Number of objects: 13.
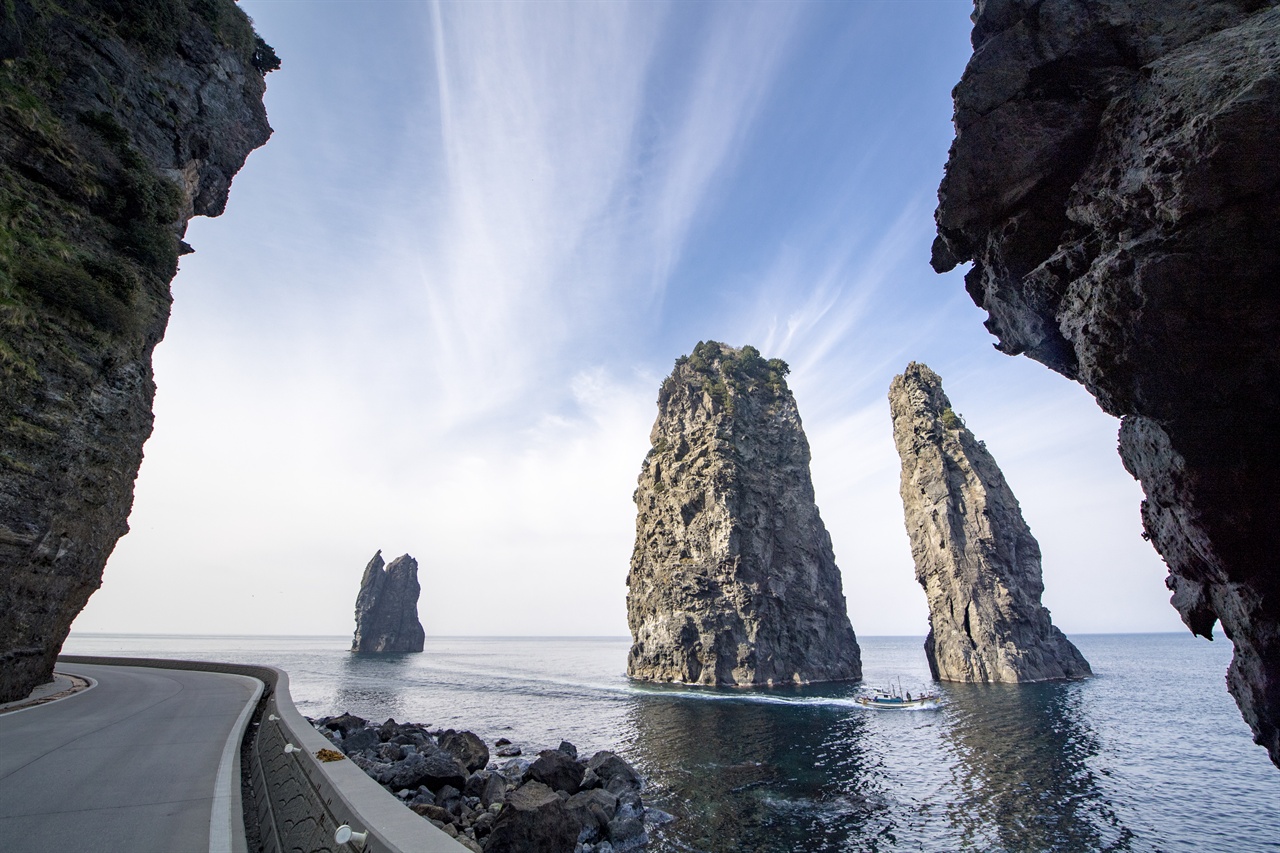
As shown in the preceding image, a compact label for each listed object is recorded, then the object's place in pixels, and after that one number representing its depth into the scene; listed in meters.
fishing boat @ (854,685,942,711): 46.88
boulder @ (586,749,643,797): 21.34
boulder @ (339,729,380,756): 24.09
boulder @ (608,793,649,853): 16.91
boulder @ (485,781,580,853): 13.75
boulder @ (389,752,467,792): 18.98
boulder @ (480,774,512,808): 18.94
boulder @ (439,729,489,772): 24.25
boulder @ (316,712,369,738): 28.16
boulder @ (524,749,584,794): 20.45
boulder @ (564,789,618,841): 16.87
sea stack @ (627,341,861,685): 66.25
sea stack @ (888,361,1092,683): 65.12
